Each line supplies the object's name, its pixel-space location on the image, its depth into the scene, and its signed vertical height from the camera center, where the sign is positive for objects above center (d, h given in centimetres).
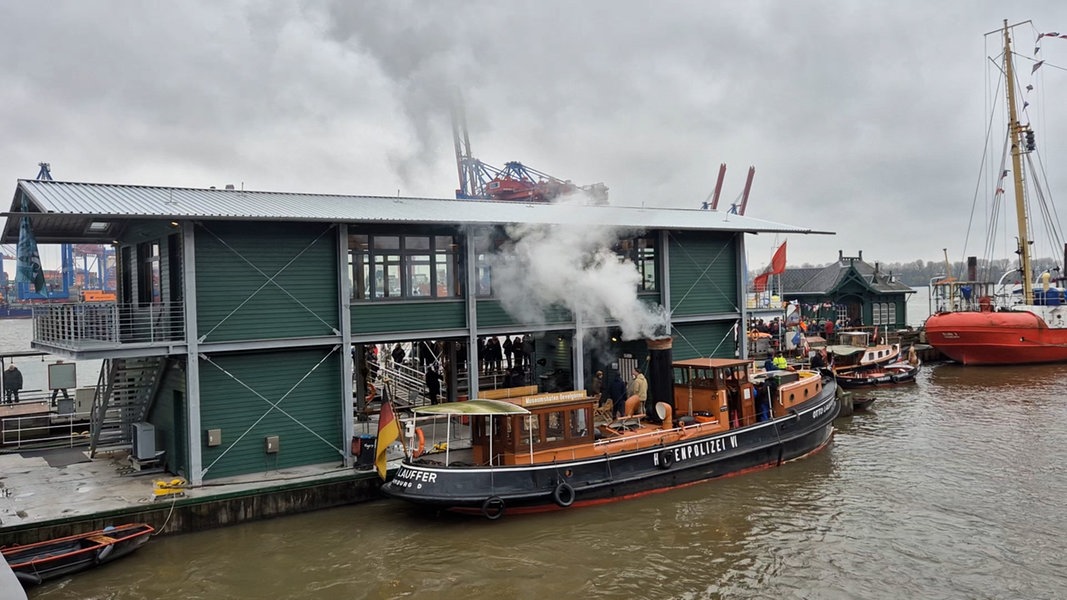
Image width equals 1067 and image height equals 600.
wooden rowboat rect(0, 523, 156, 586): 1210 -381
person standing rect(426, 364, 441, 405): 2200 -205
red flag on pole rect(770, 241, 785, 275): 2942 +163
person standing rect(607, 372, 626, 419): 2031 -238
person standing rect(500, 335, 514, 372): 2384 -119
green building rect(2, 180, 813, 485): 1583 +38
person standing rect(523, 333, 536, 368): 2436 -129
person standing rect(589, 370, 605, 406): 2152 -230
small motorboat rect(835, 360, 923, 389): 3459 -359
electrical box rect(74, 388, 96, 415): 2119 -216
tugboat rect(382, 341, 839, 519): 1514 -316
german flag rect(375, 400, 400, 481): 1546 -244
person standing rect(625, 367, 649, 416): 1859 -226
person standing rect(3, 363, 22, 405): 2519 -187
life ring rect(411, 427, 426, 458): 1571 -283
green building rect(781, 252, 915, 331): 4753 +27
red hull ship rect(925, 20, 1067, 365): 3953 -129
